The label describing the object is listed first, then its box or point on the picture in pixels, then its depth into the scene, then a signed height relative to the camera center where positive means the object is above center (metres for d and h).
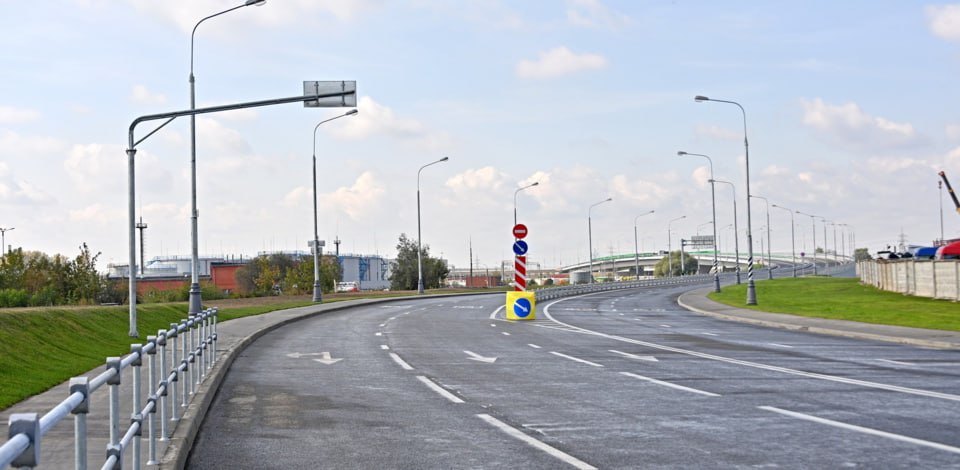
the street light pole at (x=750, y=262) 45.72 +0.43
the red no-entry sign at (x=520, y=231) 35.69 +1.72
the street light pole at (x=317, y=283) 52.56 -0.06
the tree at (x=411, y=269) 108.88 +1.22
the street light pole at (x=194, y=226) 30.69 +1.98
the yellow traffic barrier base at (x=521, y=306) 35.72 -1.07
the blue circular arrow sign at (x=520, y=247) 35.24 +1.08
